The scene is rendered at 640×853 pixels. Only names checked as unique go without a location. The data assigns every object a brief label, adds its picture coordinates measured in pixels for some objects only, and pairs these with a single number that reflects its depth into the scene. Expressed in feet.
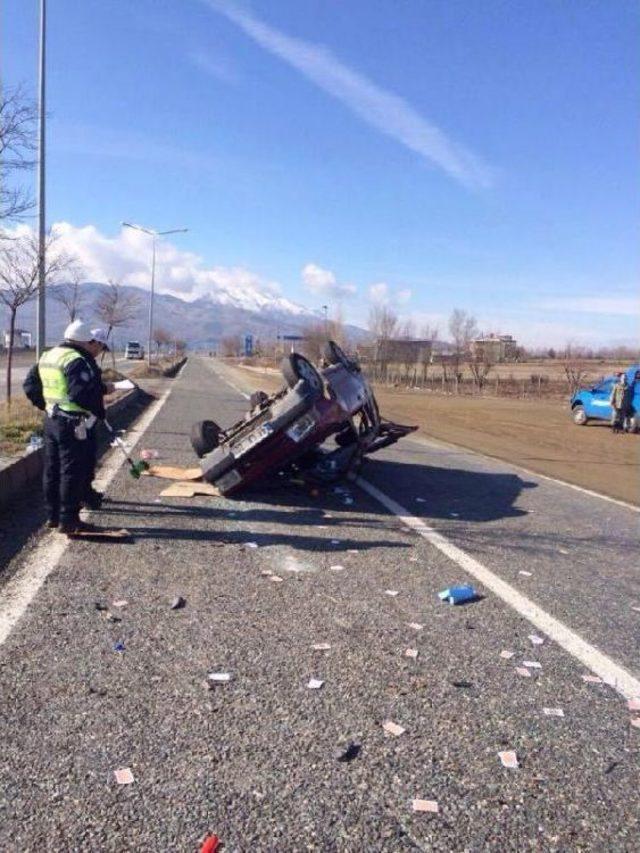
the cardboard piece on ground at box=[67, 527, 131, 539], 19.88
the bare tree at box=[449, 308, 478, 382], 244.81
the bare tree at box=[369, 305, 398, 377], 201.38
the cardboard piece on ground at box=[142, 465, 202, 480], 29.30
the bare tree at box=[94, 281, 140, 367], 125.70
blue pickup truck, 72.23
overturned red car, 24.94
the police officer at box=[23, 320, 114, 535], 20.04
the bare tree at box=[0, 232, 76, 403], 52.01
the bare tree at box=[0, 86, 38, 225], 38.83
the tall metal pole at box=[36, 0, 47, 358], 50.90
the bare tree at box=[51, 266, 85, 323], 98.10
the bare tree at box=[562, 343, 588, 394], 140.30
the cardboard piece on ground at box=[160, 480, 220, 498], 26.05
